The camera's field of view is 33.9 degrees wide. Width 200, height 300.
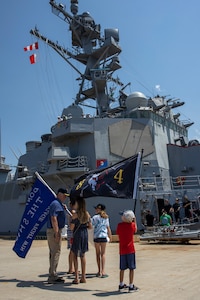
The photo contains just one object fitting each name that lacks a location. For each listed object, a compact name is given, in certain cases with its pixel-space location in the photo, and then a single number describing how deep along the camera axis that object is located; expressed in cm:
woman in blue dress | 544
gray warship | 1638
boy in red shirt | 485
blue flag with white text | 636
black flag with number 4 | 583
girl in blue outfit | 597
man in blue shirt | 545
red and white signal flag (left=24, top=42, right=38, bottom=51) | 2436
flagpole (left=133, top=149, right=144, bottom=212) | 567
